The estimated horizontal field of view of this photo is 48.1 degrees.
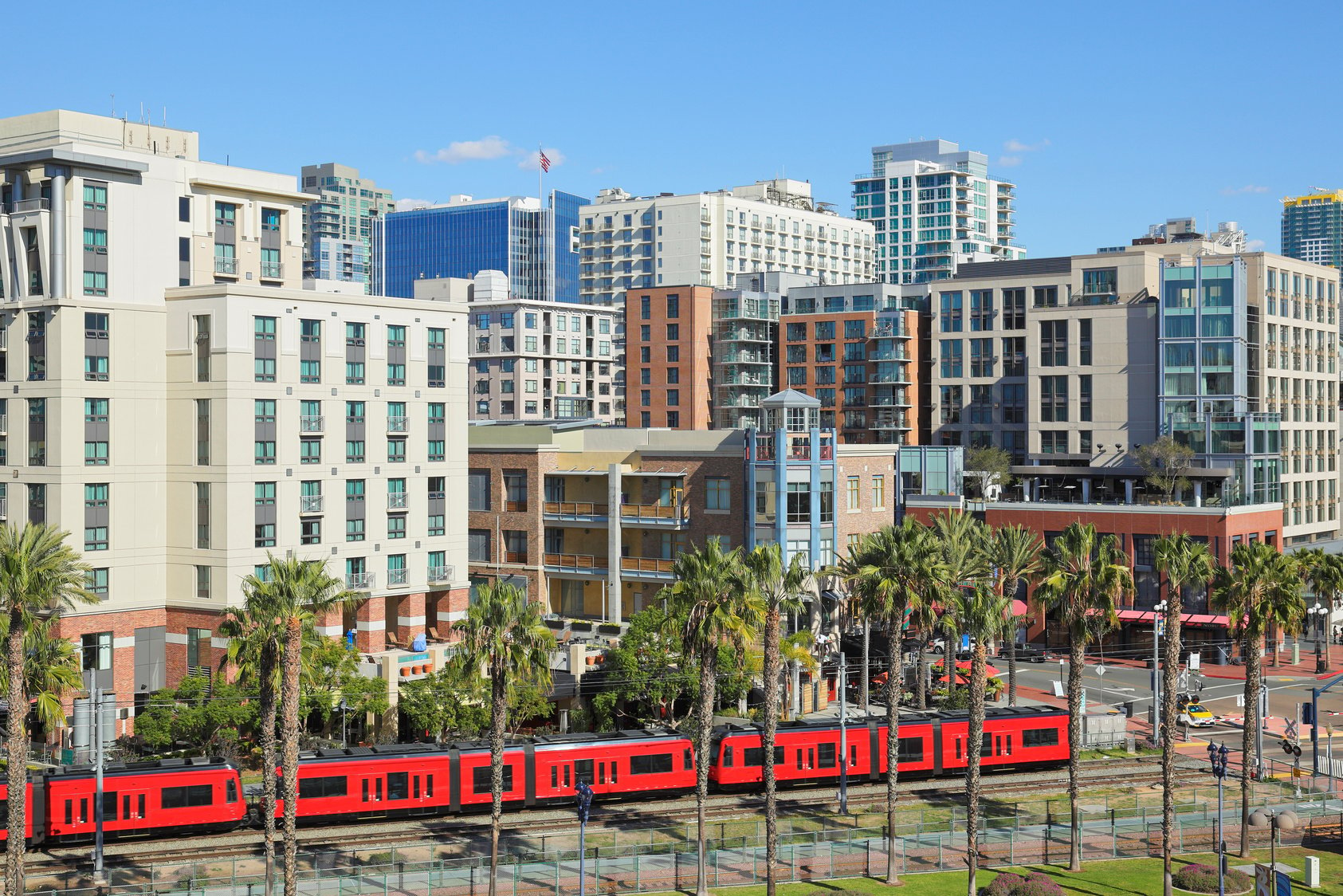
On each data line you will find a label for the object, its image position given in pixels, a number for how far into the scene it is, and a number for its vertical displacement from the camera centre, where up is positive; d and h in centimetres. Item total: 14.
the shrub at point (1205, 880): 5944 -1713
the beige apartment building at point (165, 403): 8088 +250
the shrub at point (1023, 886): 5706 -1669
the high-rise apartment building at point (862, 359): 15750 +968
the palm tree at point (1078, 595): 6206 -604
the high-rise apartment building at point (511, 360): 19362 +1153
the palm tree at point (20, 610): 5181 -582
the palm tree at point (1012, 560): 6341 -468
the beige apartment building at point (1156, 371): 12762 +712
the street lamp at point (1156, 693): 8294 -1375
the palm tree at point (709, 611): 5700 -620
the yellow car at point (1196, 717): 8919 -1589
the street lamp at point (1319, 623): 10569 -1313
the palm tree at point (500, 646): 5644 -751
